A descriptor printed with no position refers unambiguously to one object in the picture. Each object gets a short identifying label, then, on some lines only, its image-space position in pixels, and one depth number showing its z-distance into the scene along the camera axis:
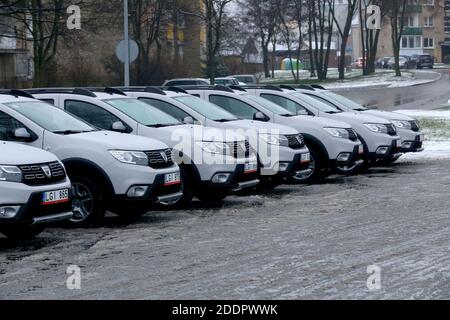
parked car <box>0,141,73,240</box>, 10.15
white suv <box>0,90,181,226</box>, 12.02
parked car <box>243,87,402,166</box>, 18.95
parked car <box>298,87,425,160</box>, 20.78
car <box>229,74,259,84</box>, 48.59
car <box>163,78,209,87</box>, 35.59
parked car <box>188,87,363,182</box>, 17.36
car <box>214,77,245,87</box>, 41.58
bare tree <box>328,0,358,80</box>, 63.81
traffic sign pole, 26.00
